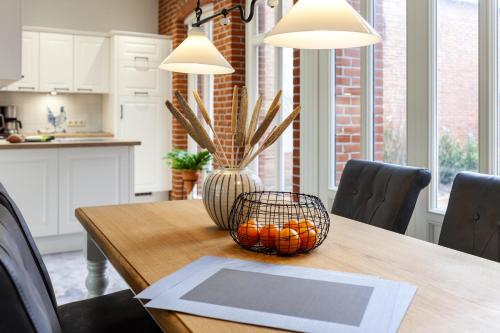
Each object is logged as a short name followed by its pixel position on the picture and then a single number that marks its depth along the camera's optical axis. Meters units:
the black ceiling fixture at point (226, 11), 1.99
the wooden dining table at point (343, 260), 0.92
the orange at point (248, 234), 1.38
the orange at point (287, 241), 1.32
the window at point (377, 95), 2.96
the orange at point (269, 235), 1.35
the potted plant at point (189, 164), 5.45
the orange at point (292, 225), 1.36
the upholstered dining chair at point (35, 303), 0.73
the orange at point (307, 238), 1.34
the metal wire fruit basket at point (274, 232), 1.33
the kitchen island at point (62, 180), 4.04
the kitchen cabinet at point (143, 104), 6.23
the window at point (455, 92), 2.45
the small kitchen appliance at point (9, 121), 5.94
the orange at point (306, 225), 1.35
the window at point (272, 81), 4.27
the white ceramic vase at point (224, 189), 1.60
